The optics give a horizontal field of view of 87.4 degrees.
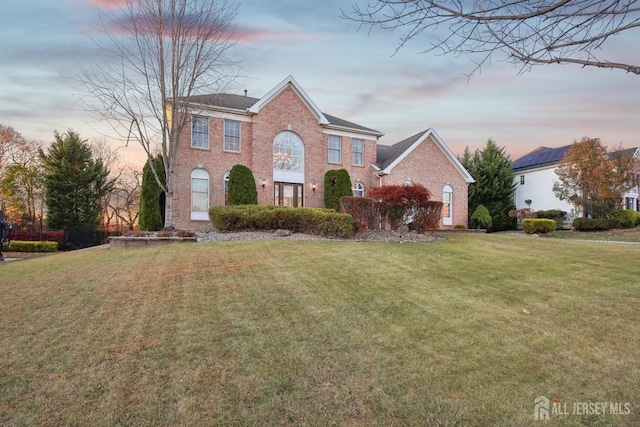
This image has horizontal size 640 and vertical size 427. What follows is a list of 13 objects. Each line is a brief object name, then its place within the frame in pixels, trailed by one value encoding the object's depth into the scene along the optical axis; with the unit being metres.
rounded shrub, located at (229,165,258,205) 16.22
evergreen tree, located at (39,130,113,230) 20.98
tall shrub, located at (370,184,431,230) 12.95
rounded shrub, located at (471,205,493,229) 24.77
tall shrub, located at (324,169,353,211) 18.89
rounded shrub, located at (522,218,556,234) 19.03
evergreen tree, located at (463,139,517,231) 27.16
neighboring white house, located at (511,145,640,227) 28.09
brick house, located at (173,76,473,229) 16.75
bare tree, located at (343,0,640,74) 3.71
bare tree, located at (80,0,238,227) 14.09
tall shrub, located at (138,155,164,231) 15.43
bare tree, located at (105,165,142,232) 31.64
